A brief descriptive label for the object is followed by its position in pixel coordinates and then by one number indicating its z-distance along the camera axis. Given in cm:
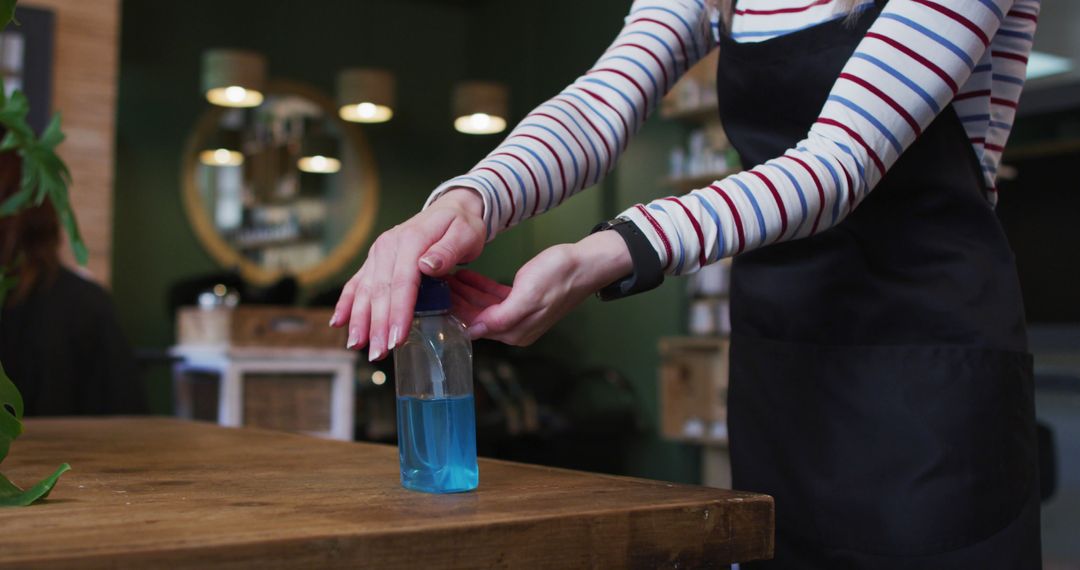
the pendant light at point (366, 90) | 593
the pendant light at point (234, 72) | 546
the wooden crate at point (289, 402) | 368
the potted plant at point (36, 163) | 119
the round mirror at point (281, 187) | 663
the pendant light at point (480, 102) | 594
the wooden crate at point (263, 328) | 376
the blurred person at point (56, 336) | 248
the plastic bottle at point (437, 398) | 79
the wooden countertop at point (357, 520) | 57
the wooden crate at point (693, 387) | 471
